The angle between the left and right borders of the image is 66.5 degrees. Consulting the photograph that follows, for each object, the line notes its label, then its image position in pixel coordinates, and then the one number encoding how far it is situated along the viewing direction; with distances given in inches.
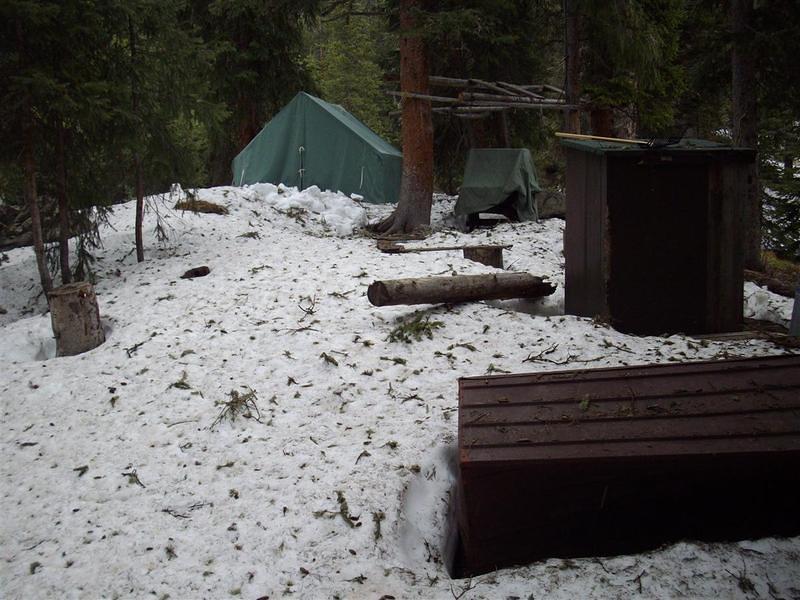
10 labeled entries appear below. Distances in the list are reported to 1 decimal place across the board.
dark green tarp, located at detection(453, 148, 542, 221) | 525.0
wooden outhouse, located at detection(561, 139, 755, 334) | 233.0
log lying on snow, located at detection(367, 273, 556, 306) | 242.1
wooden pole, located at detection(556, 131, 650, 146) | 254.4
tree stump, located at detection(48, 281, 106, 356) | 237.1
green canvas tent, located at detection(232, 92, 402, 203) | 605.6
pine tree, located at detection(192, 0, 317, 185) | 651.5
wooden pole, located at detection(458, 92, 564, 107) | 480.6
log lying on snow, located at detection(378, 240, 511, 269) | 332.2
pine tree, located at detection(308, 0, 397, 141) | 1117.7
